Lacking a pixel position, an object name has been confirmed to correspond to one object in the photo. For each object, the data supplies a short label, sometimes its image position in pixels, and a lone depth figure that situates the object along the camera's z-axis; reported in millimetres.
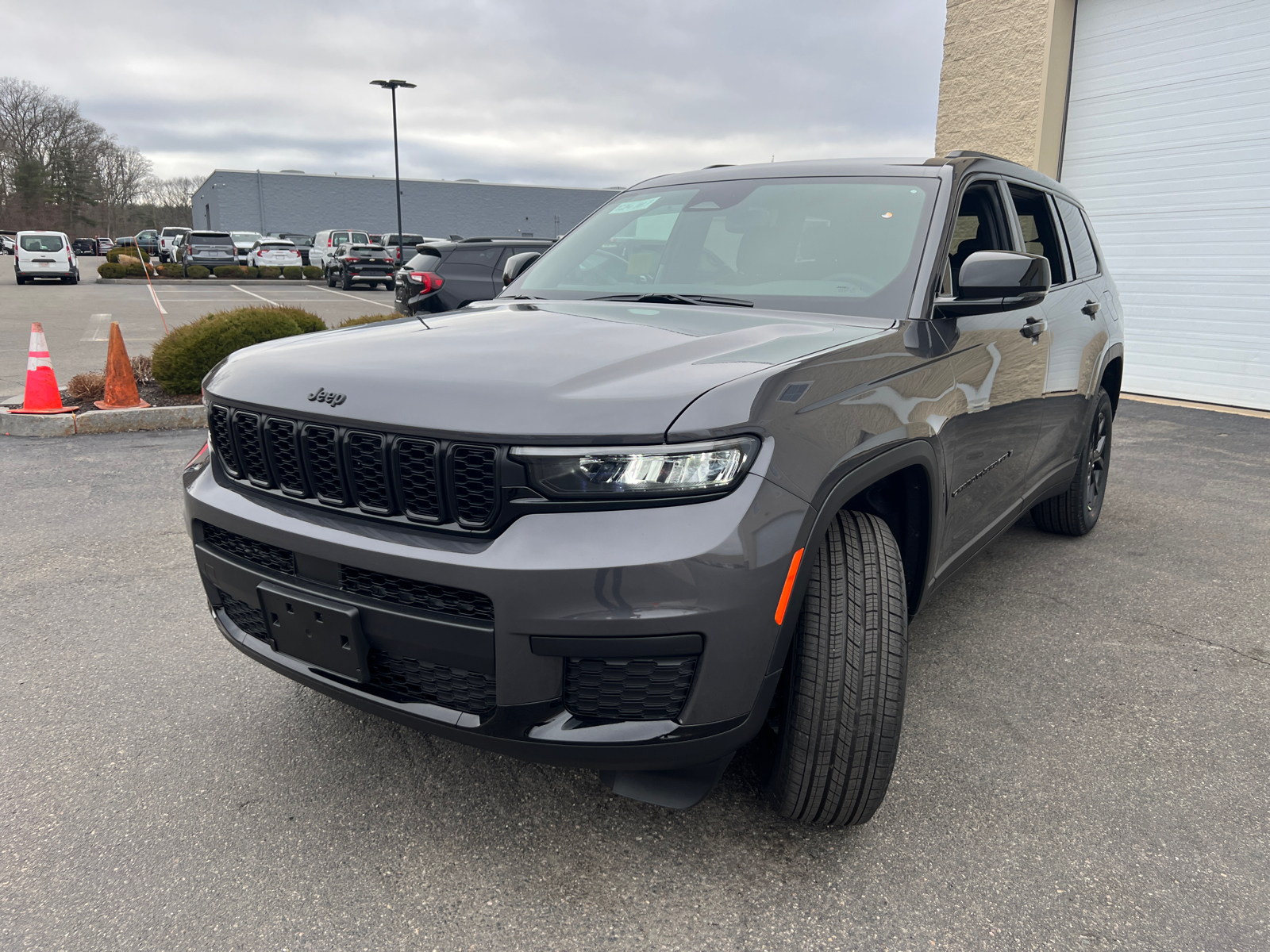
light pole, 31094
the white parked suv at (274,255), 34406
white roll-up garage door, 9078
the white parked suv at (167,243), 43219
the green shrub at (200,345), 7957
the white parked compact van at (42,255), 28984
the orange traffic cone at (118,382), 7613
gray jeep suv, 1714
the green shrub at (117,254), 38000
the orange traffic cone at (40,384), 7270
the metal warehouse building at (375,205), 60031
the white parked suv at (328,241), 39062
